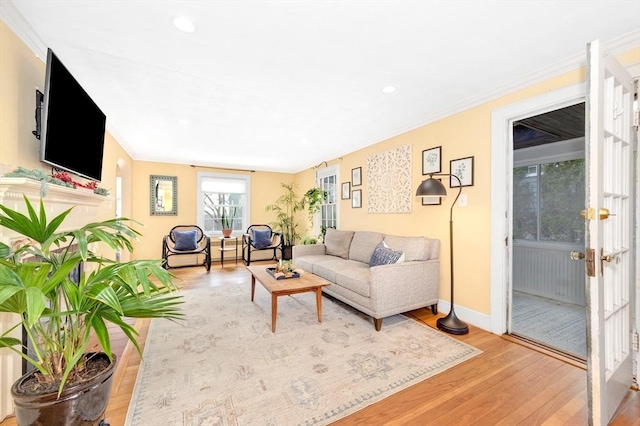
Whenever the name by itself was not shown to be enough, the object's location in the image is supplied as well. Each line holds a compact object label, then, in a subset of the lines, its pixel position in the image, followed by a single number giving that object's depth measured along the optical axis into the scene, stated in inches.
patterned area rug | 61.6
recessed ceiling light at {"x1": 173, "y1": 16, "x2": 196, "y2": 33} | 65.7
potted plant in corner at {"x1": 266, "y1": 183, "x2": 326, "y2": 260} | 256.4
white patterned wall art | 142.3
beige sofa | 104.3
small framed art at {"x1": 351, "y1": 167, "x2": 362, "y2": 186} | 180.7
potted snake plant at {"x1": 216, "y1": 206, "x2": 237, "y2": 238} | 255.6
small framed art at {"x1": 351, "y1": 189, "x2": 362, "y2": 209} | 180.7
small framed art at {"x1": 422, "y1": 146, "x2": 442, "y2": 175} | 124.7
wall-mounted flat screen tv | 68.1
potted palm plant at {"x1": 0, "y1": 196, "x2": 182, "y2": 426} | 37.5
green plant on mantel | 58.1
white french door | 53.1
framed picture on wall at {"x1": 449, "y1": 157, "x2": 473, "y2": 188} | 111.1
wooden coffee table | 101.7
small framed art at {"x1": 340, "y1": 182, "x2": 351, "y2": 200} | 192.1
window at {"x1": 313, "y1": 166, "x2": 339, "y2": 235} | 211.5
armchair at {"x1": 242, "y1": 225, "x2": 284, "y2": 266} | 227.0
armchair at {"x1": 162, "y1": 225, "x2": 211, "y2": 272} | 203.2
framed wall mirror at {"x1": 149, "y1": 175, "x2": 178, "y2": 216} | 226.6
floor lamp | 100.7
